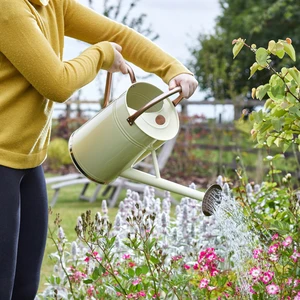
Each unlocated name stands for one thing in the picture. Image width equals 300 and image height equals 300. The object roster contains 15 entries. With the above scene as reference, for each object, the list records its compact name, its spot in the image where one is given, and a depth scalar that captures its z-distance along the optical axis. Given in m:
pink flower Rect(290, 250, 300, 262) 2.20
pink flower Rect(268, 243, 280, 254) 2.23
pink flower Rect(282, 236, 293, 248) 2.22
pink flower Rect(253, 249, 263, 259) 2.27
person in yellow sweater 1.70
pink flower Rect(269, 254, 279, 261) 2.23
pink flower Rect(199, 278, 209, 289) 2.20
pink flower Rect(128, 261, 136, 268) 2.63
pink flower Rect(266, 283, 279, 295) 2.07
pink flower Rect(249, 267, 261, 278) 2.16
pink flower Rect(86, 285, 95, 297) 2.62
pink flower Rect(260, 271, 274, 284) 2.14
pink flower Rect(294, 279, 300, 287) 2.22
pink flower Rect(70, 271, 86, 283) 2.74
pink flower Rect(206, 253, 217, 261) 2.35
